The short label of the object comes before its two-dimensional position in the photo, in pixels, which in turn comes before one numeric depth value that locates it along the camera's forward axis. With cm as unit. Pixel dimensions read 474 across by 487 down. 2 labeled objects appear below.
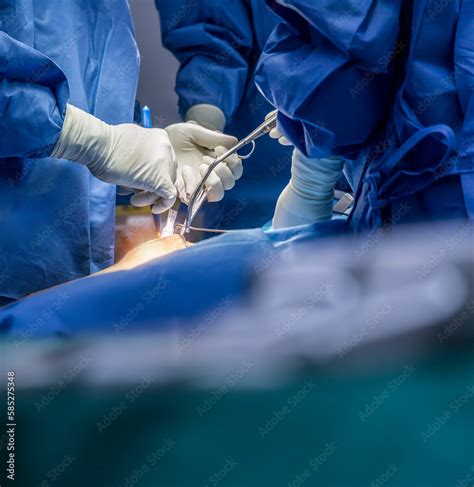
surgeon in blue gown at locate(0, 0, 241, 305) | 220
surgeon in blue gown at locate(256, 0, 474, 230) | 196
